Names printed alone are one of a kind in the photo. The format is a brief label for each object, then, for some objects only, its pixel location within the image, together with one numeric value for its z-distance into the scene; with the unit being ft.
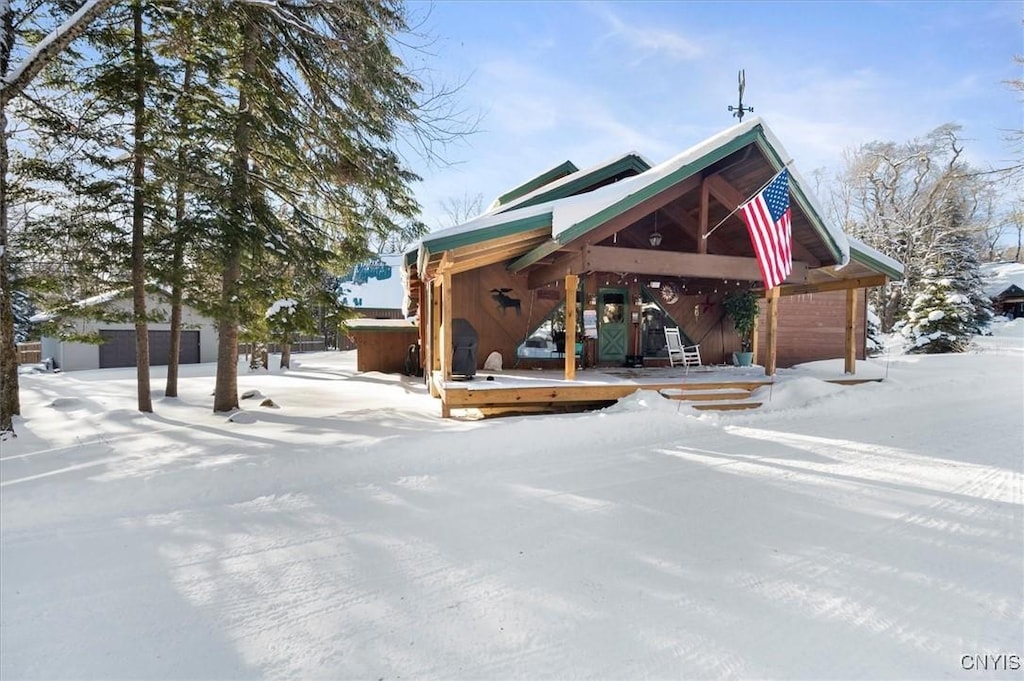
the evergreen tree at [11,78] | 15.24
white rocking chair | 34.58
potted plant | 36.76
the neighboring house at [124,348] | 55.21
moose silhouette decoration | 32.69
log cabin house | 23.91
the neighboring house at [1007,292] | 101.96
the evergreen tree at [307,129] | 20.53
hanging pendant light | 31.68
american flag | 22.38
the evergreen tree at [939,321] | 58.29
